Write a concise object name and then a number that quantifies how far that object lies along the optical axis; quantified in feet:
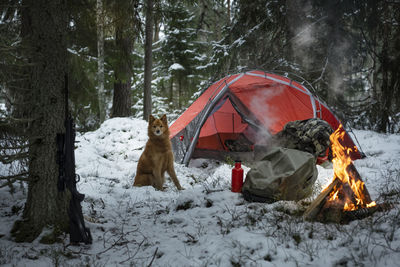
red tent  19.47
